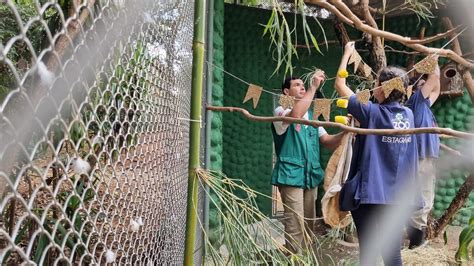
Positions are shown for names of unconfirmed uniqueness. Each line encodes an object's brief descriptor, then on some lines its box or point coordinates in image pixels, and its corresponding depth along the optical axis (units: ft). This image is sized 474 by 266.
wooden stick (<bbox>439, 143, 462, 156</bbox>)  12.07
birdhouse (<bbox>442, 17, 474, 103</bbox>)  11.78
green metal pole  8.29
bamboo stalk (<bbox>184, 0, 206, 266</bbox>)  4.68
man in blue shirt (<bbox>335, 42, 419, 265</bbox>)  7.66
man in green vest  9.81
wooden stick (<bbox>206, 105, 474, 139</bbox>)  4.46
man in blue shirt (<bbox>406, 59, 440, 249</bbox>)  9.39
